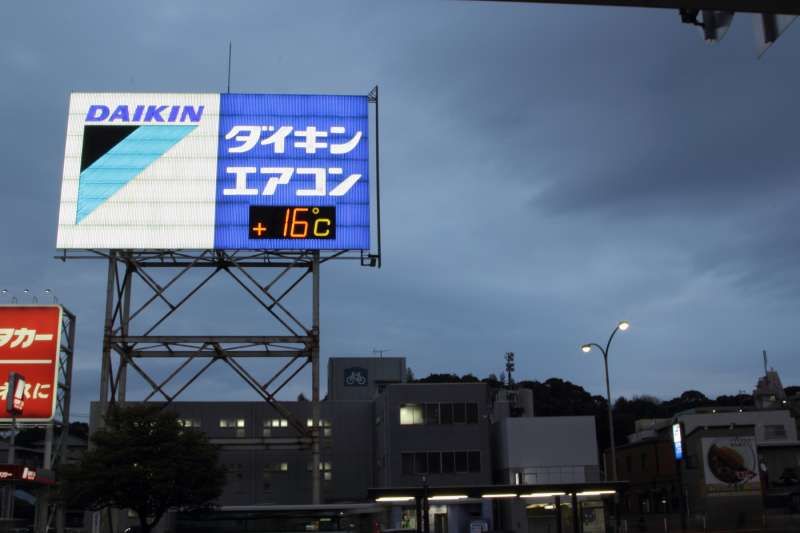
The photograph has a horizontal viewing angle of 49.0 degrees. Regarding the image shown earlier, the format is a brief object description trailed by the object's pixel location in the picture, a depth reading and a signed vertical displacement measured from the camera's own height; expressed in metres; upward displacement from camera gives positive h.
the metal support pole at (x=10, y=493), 45.01 +0.66
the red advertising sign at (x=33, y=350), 48.62 +8.49
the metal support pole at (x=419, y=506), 36.79 -0.31
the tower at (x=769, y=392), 110.25 +12.85
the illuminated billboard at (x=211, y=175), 50.56 +18.50
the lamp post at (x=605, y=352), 42.67 +7.64
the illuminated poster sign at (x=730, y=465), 66.44 +2.04
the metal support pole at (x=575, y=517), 37.56 -0.90
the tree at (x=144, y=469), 47.59 +1.85
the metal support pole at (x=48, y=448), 49.09 +3.12
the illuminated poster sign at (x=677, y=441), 46.69 +2.79
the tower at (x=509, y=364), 132.62 +19.42
